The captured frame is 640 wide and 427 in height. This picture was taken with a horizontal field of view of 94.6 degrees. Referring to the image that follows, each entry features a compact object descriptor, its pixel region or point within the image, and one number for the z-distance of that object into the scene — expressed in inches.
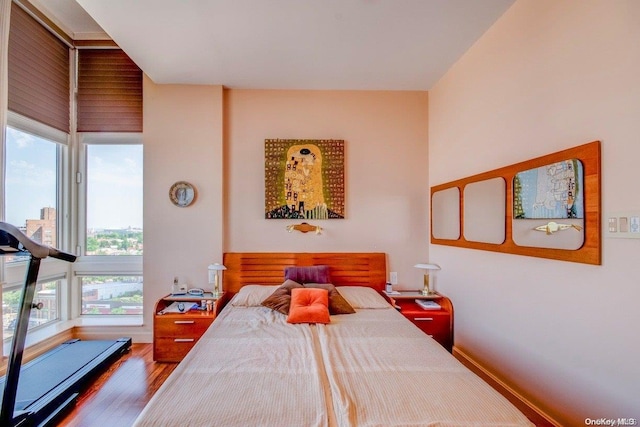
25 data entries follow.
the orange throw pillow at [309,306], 93.0
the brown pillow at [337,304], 103.3
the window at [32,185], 109.7
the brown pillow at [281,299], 102.9
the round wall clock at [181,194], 128.3
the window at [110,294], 137.3
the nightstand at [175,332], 111.7
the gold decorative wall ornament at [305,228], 133.4
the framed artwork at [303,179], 133.0
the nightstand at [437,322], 116.6
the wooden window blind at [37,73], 105.4
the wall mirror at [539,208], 62.7
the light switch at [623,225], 54.2
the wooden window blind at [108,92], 133.1
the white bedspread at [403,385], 48.9
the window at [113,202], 136.7
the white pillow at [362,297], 110.7
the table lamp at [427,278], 119.3
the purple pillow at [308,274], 122.9
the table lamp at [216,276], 119.3
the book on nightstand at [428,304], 119.4
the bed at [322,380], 49.1
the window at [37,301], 102.7
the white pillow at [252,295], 111.5
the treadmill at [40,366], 63.6
